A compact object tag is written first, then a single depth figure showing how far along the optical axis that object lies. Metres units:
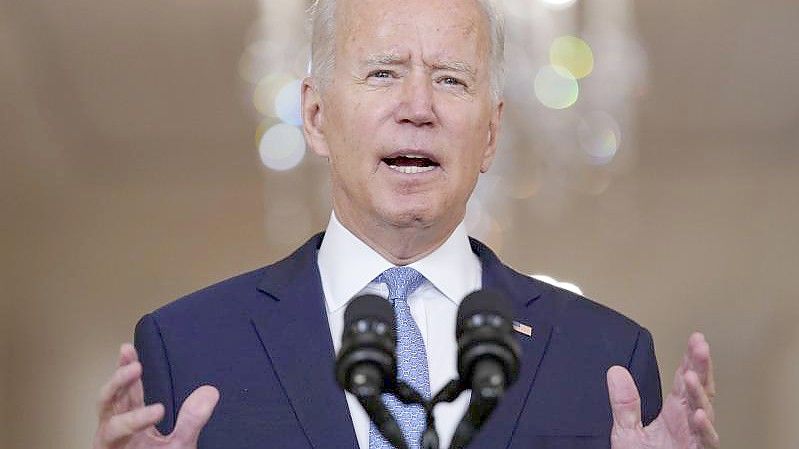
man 6.18
